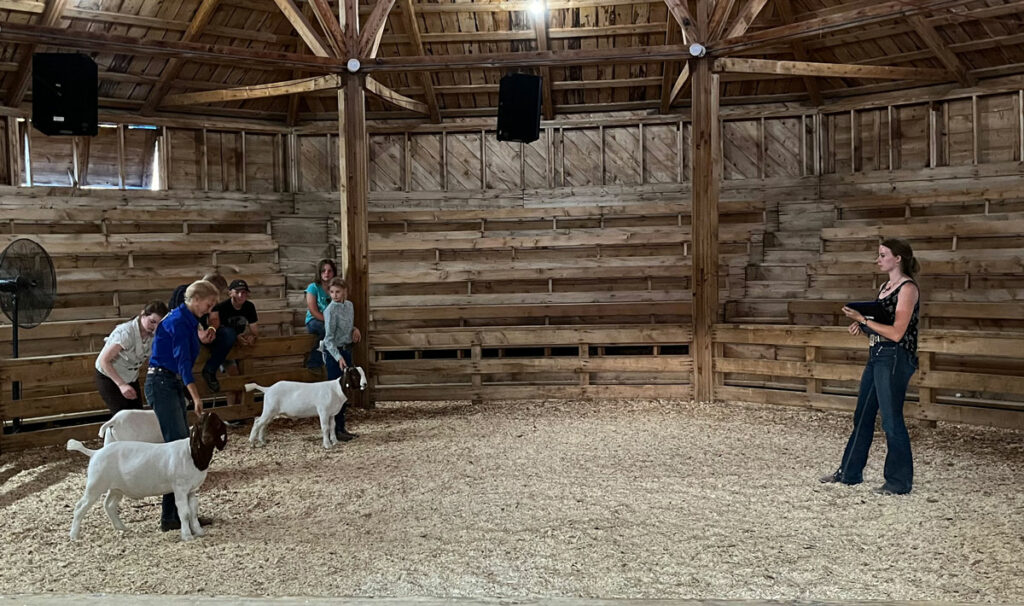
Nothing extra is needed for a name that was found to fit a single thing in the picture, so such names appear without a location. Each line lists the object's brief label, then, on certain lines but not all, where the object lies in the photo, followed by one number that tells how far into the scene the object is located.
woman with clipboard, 5.22
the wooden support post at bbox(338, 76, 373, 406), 9.59
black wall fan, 7.20
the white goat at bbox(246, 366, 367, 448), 7.16
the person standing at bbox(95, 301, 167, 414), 5.60
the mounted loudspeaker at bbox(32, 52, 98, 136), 9.16
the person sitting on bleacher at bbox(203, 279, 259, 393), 7.88
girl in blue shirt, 4.91
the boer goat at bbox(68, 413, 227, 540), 4.54
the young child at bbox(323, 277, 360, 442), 7.79
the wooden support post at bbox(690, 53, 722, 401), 9.55
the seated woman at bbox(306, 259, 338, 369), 8.62
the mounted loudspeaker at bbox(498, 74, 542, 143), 10.38
